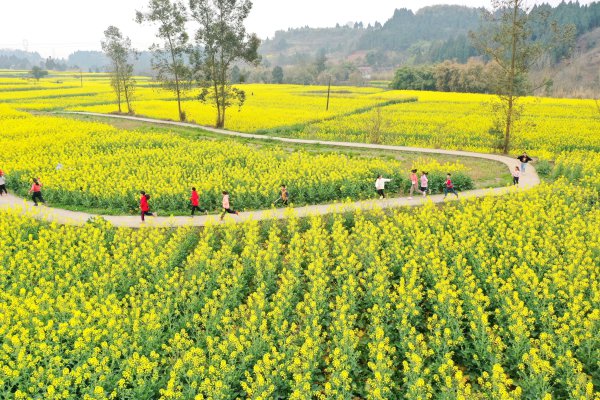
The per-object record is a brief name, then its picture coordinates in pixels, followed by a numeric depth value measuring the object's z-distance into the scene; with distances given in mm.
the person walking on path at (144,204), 17469
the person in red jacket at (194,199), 18081
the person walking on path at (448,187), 19375
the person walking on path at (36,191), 19538
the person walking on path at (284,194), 19203
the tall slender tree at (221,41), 40031
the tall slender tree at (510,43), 27344
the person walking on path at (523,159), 23606
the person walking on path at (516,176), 21422
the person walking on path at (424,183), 19875
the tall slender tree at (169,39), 44875
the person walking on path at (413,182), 20109
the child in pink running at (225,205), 17578
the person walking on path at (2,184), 21523
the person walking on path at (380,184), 19828
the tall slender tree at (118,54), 54531
